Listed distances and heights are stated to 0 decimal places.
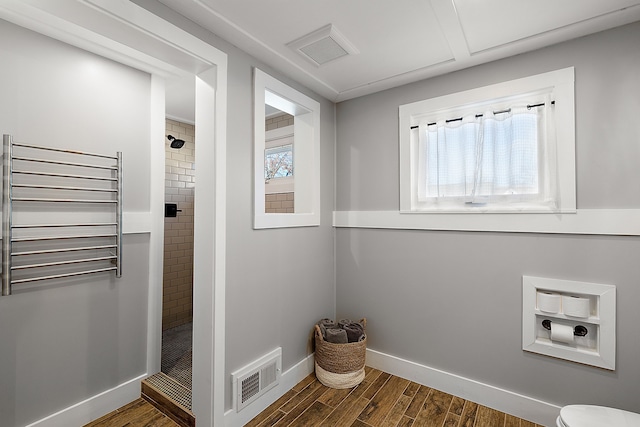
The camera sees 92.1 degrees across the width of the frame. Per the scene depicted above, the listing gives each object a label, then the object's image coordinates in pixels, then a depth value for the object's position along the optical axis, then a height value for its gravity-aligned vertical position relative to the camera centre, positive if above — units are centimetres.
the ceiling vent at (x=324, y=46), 178 +103
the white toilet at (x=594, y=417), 135 -92
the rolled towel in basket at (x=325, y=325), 242 -91
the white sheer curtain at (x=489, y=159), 193 +37
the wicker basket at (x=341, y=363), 226 -111
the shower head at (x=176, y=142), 315 +73
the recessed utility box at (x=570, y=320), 171 -63
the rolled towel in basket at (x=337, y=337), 233 -94
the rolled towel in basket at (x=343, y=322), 251 -90
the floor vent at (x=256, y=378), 187 -107
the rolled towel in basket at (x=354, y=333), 243 -94
